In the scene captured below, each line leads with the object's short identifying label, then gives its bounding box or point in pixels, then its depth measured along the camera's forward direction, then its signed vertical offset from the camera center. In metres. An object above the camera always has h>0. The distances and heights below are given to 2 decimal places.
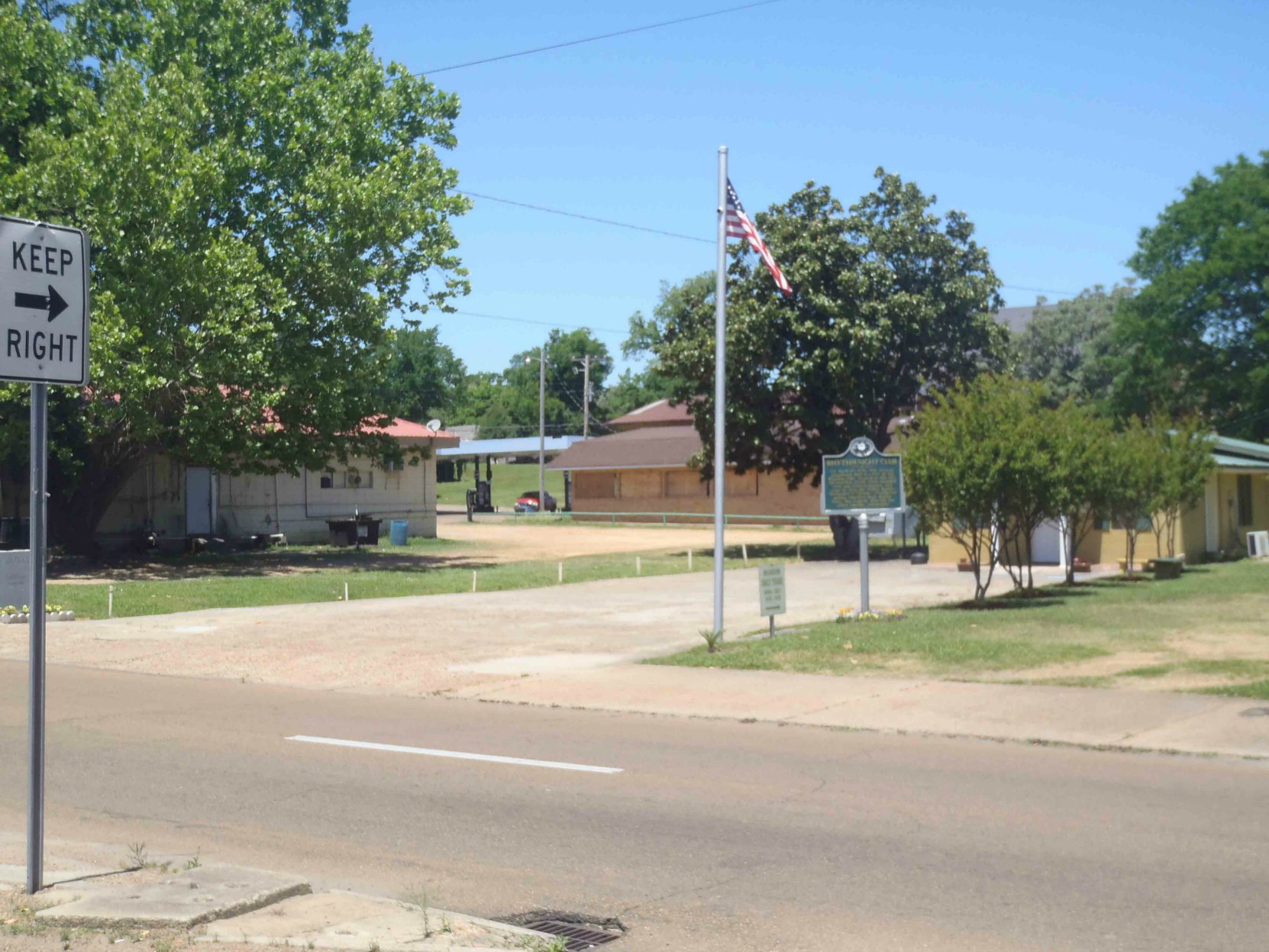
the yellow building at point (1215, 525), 34.00 -0.27
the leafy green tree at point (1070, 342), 72.88 +9.69
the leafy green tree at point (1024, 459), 21.52 +0.93
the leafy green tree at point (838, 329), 38.44 +5.52
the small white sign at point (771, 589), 18.09 -0.99
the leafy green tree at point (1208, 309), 55.94 +8.97
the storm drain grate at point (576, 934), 5.72 -1.84
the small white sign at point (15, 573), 19.05 -0.77
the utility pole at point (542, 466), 72.44 +2.89
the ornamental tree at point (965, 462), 21.45 +0.89
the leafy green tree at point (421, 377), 108.25 +11.84
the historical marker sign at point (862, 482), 20.69 +0.54
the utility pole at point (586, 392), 92.22 +9.27
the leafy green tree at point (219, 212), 28.34 +6.91
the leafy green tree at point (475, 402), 140.75 +12.33
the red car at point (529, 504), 77.12 +0.80
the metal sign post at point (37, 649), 5.77 -0.57
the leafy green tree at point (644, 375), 102.54 +13.50
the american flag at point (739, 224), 17.30 +3.82
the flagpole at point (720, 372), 16.88 +1.84
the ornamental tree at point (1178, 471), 30.39 +1.05
